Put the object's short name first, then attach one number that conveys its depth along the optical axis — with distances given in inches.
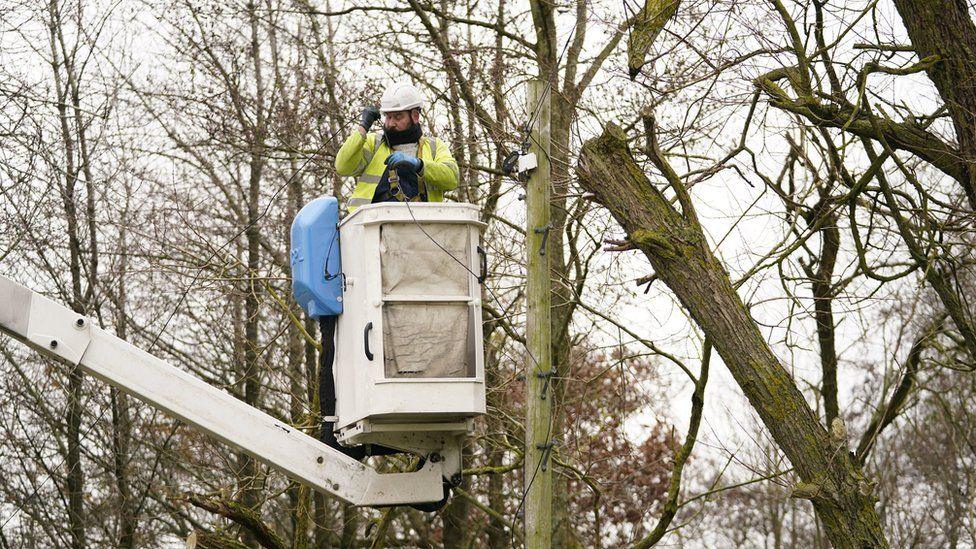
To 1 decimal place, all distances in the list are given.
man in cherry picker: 585.0
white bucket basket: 536.1
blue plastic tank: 571.2
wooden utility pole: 617.6
